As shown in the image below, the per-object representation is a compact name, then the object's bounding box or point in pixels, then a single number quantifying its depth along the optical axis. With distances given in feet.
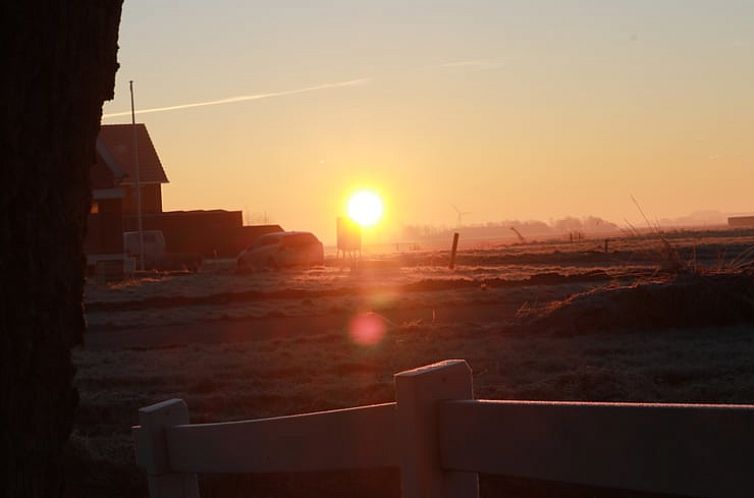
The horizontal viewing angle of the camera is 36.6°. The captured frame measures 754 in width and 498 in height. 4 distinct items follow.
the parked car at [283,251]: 148.87
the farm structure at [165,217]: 193.36
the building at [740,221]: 496.64
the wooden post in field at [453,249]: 134.38
